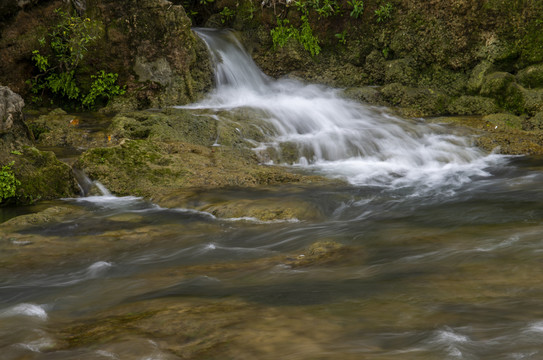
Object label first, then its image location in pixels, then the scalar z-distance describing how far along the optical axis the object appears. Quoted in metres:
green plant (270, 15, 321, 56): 14.86
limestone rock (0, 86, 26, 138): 7.43
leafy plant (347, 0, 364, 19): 14.31
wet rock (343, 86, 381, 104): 13.34
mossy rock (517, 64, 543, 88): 12.41
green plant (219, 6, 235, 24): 15.51
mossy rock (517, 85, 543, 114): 11.77
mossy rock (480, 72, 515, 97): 12.38
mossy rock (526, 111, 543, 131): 11.24
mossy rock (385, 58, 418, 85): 14.06
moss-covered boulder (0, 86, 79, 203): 7.06
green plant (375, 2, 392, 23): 14.20
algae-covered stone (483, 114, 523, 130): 11.21
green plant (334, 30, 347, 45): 14.75
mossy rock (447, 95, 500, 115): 12.38
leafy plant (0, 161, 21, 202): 6.82
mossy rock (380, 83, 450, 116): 12.96
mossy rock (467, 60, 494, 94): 13.18
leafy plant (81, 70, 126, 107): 11.92
